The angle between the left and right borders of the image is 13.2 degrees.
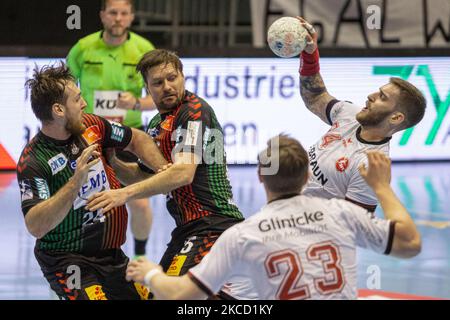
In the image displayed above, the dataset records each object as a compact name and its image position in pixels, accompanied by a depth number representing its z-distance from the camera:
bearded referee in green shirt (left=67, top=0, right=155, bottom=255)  19.78
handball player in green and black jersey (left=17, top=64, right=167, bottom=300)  11.10
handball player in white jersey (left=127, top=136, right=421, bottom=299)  8.79
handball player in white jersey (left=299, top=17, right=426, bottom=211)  12.49
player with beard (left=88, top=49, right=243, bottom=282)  11.72
